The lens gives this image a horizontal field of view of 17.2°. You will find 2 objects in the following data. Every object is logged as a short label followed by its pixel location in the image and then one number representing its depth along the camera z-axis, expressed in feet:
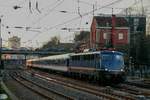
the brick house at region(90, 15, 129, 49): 352.28
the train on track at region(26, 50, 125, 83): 130.47
